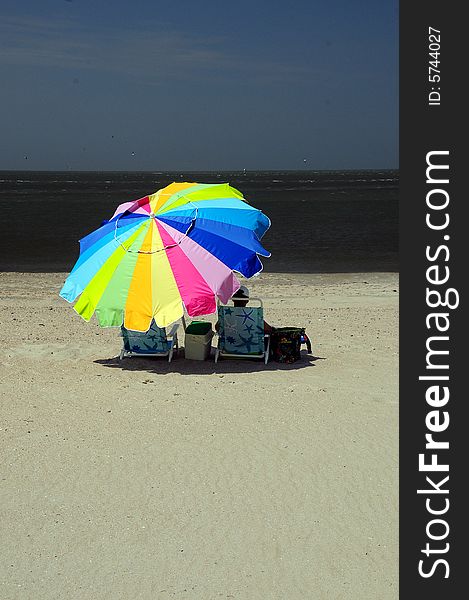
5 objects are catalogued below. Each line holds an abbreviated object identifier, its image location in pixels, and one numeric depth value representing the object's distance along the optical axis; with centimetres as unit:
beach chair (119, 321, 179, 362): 987
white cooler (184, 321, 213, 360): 990
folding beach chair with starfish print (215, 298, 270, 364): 955
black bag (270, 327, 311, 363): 967
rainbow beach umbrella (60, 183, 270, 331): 889
